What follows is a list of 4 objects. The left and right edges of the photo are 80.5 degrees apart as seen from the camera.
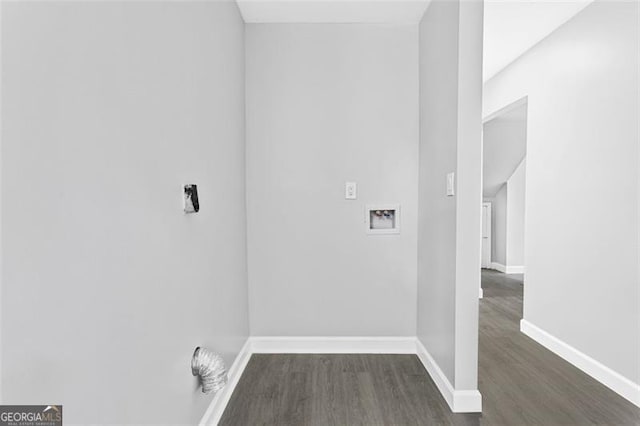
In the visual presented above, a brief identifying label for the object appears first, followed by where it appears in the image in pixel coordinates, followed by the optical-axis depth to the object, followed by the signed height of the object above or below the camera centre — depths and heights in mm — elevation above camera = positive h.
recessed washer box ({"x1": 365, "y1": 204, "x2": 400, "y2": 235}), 2873 -107
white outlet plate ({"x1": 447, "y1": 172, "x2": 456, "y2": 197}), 2111 +118
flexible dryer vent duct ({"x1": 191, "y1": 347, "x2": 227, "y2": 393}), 1654 -724
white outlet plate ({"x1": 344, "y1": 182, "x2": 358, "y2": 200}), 2873 +114
